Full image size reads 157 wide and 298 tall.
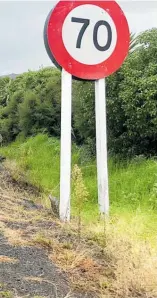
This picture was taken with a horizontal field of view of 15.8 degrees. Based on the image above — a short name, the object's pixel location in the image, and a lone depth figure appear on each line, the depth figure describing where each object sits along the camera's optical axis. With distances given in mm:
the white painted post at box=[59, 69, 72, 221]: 5934
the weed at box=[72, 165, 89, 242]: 4934
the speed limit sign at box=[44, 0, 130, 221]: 5836
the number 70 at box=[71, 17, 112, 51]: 5852
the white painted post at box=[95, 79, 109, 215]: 6152
